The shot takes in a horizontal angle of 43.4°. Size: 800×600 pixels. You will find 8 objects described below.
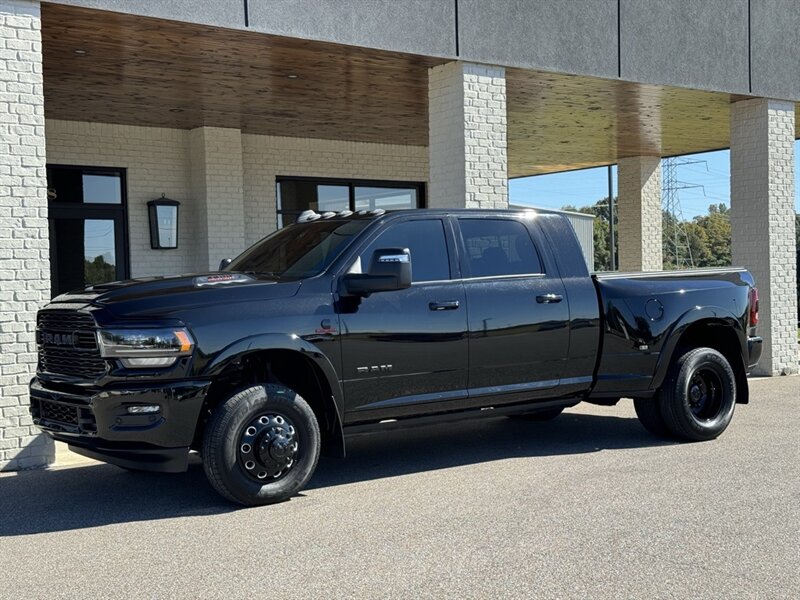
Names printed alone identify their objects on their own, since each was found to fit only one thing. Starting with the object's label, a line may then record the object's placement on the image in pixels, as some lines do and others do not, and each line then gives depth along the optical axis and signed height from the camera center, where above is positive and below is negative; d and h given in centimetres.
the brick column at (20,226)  829 +36
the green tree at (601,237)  7675 +156
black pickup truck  632 -60
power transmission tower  9544 +102
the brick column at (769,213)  1431 +56
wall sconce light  1525 +66
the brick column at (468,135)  1122 +140
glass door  1485 +61
